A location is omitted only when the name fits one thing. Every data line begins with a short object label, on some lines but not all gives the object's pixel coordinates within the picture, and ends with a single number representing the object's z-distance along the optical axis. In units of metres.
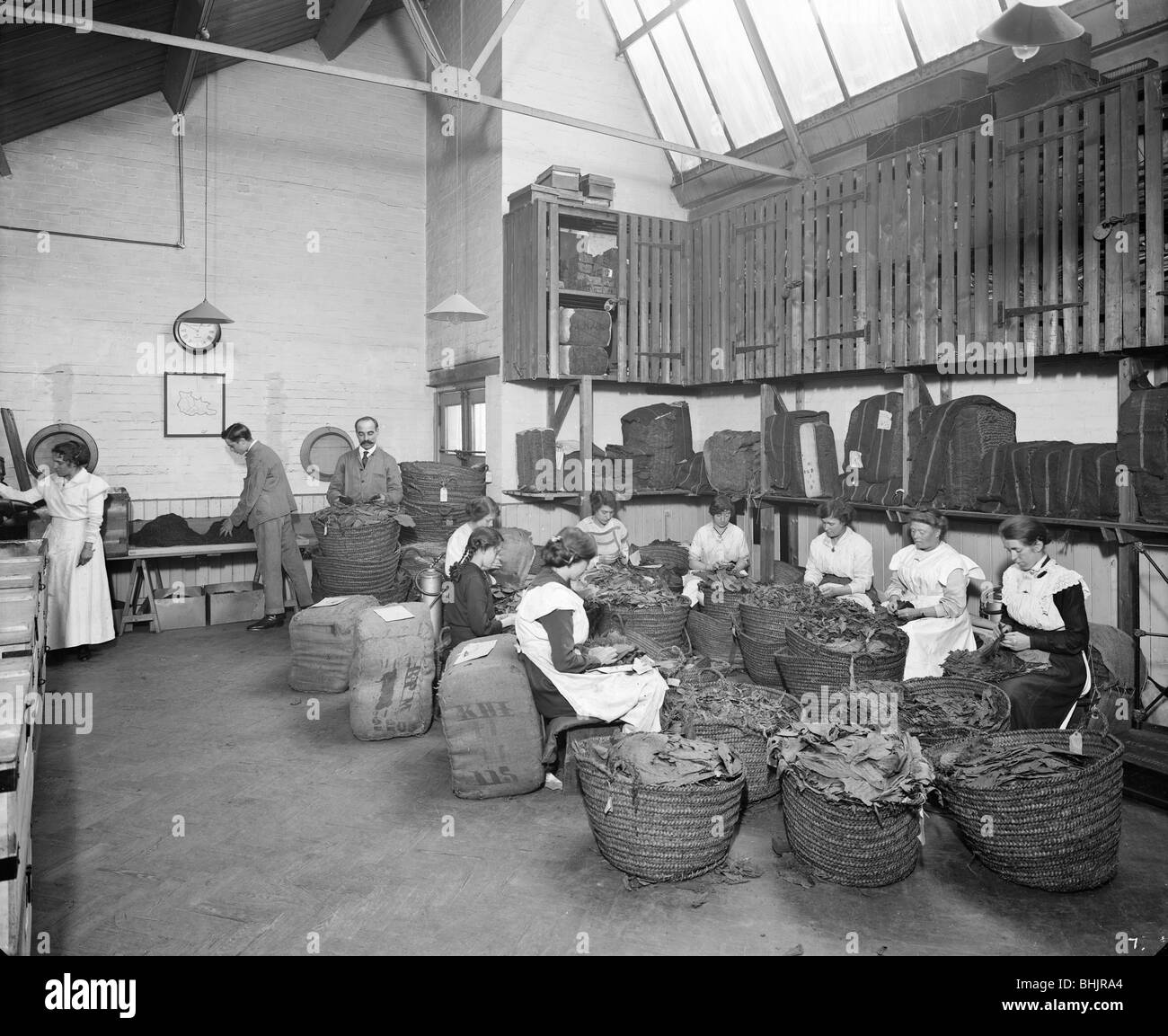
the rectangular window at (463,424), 10.02
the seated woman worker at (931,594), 5.50
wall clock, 9.57
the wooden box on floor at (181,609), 8.96
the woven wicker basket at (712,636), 7.12
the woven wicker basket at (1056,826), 3.48
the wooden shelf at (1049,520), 5.53
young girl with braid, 5.44
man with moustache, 8.81
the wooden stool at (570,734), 4.60
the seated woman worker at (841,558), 6.65
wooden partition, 5.50
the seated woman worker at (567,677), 4.56
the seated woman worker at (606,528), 7.80
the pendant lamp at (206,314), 9.02
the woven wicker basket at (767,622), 6.10
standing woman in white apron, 7.45
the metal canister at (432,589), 6.65
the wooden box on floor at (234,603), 9.26
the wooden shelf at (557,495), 9.08
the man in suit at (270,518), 8.69
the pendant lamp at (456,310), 8.03
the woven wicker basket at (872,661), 5.28
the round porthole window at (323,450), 10.40
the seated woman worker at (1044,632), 4.71
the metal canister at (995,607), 5.27
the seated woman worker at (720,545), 7.72
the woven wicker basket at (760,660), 6.19
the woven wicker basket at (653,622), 6.53
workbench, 8.81
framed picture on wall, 9.63
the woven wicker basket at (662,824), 3.59
